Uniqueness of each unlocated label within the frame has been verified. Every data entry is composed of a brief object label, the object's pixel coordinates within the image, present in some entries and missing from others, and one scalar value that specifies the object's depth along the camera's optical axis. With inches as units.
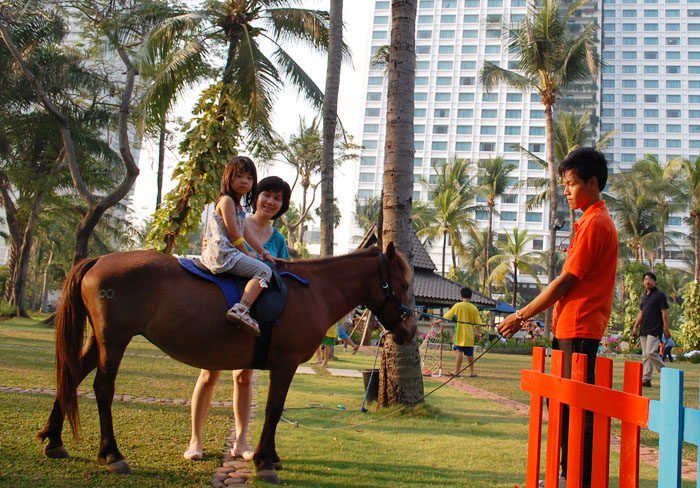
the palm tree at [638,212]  1927.9
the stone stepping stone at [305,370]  498.0
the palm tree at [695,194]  1364.4
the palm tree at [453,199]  1862.7
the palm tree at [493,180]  2096.5
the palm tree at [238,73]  525.3
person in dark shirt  462.9
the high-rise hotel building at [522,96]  3941.9
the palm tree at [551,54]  1119.0
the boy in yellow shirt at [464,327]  527.2
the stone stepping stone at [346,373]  488.4
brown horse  166.1
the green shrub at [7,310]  1035.5
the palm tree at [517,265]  1847.9
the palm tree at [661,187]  1758.1
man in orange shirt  145.3
